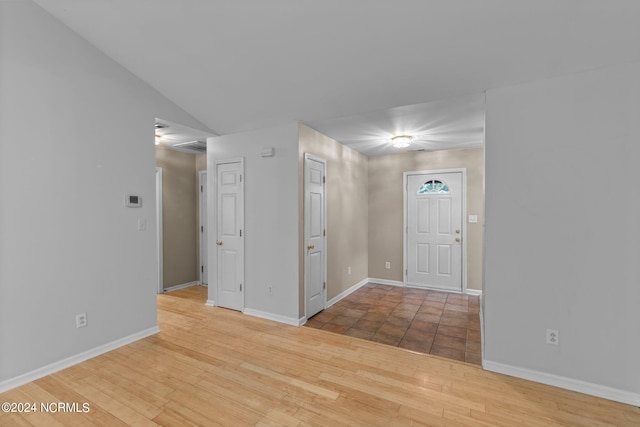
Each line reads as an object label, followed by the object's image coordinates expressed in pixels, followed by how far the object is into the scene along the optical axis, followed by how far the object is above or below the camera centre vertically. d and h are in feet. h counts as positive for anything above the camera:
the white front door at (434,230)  16.83 -1.22
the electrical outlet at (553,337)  7.84 -3.48
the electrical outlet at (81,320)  8.94 -3.47
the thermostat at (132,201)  10.29 +0.33
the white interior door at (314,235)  12.22 -1.11
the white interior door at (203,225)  18.10 -0.95
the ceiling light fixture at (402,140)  13.89 +3.46
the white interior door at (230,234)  13.15 -1.15
